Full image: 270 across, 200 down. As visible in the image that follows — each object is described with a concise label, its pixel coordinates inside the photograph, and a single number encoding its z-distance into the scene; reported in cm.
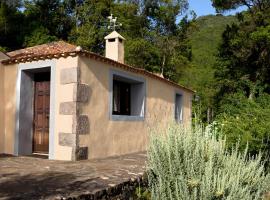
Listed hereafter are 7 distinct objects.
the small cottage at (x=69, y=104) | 602
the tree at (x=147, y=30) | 1997
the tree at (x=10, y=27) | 1894
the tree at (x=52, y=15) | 2096
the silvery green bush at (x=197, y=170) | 347
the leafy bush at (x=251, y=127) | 555
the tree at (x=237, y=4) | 1682
